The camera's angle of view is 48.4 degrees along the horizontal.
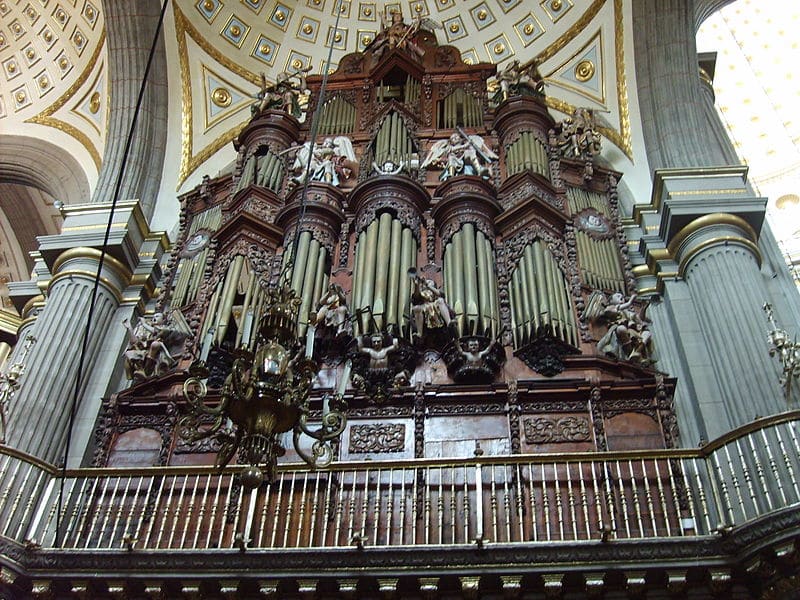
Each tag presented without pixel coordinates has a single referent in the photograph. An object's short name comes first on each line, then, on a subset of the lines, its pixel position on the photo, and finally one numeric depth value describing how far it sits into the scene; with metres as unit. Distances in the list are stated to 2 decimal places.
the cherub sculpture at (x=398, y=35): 15.04
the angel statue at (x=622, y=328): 9.94
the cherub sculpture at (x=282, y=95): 14.23
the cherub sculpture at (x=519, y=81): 13.95
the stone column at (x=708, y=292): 8.98
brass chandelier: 6.42
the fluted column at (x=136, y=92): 13.50
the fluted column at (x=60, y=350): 9.52
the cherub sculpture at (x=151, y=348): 10.47
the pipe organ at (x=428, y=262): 9.58
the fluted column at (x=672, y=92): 12.18
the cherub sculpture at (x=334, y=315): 10.18
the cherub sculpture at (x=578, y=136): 12.98
